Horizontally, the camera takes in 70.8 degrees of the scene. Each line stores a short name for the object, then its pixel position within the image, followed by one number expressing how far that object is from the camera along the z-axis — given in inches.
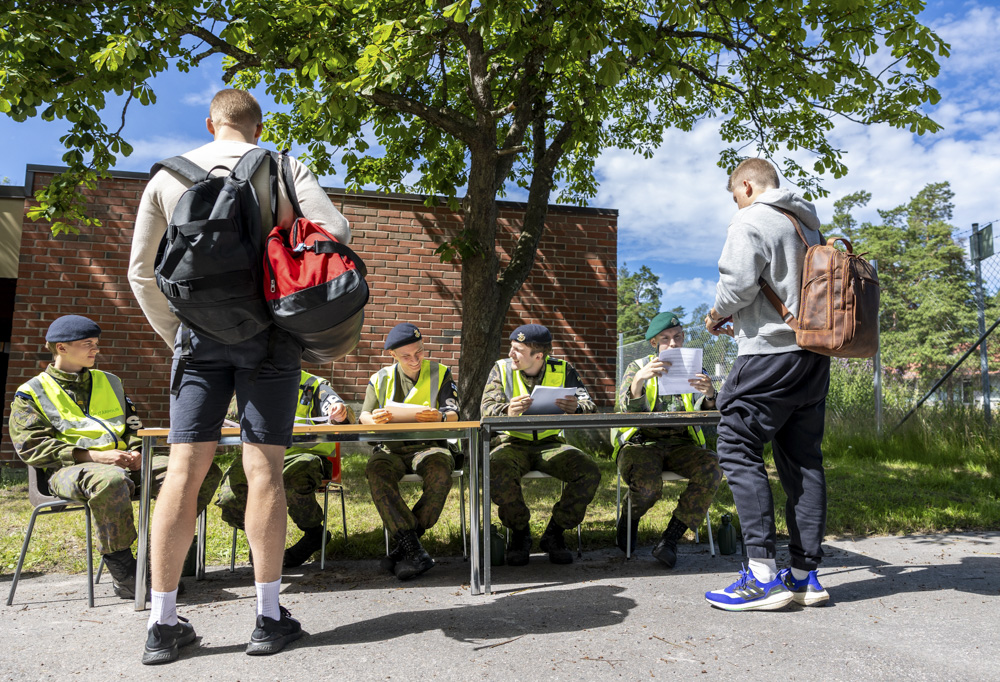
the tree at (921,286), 1556.3
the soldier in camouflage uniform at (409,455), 155.9
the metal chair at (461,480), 166.7
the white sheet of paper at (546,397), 159.0
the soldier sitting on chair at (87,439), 138.7
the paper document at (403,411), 160.6
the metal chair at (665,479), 166.2
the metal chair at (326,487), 161.7
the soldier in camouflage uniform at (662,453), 160.9
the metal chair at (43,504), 136.6
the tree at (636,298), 2682.1
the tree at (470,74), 208.5
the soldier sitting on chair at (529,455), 163.0
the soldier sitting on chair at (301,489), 159.3
